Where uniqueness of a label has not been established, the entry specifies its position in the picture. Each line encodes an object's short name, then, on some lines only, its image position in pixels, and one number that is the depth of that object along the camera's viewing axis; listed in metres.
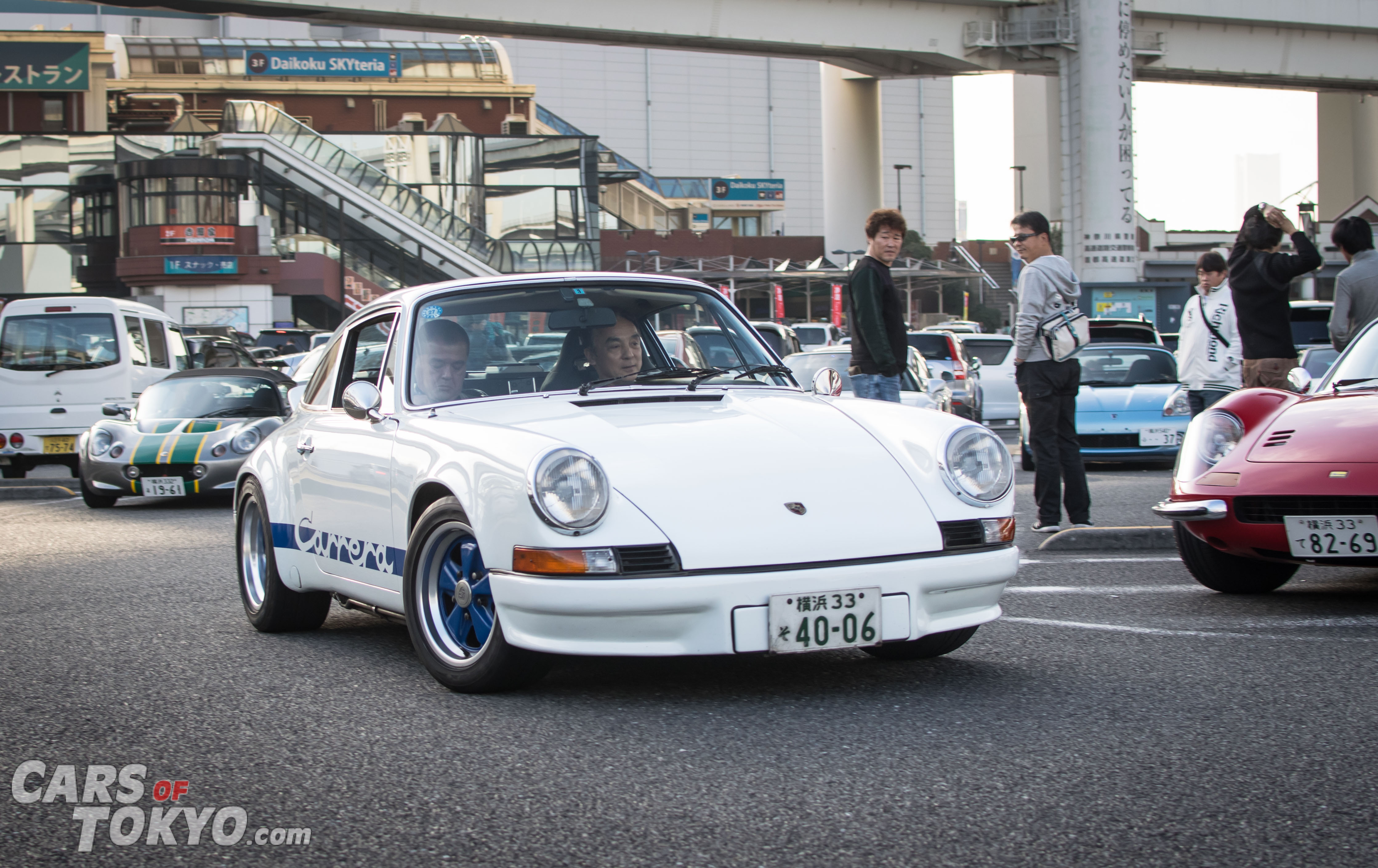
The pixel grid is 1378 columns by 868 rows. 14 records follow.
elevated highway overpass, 42.53
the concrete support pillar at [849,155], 71.06
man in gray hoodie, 7.74
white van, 15.31
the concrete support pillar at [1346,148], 84.25
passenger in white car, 5.04
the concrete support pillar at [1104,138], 47.41
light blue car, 13.35
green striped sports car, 12.42
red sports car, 5.35
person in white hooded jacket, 9.47
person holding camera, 8.10
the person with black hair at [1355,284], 7.80
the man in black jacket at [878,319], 7.93
